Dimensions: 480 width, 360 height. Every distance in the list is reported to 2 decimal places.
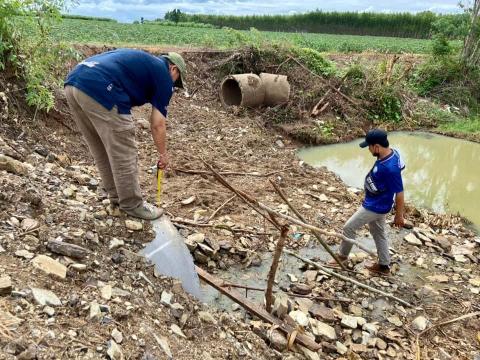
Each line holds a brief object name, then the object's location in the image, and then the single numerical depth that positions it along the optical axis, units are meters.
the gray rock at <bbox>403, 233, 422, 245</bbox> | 5.69
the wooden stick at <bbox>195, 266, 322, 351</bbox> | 3.43
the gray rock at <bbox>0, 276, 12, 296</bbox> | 2.46
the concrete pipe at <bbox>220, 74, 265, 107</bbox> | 10.35
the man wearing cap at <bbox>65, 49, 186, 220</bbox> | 3.31
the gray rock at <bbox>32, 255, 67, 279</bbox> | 2.81
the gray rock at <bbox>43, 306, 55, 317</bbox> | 2.47
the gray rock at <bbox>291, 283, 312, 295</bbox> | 4.43
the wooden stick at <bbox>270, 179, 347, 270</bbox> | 4.52
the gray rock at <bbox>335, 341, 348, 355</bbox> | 3.64
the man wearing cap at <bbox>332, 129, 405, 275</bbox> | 4.20
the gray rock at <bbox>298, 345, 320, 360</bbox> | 3.35
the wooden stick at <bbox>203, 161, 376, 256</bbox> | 3.16
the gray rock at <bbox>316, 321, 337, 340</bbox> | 3.78
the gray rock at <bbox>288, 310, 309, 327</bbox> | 3.79
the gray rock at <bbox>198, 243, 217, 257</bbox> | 4.61
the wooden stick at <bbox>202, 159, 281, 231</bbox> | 3.74
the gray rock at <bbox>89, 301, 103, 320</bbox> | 2.59
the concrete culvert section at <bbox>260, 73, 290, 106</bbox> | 10.71
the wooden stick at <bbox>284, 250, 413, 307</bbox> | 4.29
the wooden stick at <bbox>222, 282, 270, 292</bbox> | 3.91
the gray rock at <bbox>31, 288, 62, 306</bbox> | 2.53
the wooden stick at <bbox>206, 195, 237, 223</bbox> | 5.33
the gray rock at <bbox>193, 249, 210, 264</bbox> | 4.57
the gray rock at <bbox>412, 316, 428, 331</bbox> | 4.08
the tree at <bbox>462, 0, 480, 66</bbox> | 14.66
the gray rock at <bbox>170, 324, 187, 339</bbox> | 2.91
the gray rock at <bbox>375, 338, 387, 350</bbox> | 3.80
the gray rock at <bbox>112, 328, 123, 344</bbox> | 2.51
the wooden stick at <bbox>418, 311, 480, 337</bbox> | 4.01
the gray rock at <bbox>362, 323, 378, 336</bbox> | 3.96
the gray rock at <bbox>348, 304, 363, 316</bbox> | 4.23
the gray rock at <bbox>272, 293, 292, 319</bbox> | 3.70
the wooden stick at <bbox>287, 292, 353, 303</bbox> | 4.32
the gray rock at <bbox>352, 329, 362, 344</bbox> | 3.87
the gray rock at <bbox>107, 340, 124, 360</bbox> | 2.36
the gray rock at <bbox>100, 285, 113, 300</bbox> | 2.83
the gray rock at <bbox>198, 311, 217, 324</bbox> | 3.25
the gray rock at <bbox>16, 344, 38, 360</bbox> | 2.09
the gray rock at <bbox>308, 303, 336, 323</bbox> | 4.02
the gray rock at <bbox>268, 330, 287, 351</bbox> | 3.33
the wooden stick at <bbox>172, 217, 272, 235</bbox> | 5.00
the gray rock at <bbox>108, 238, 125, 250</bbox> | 3.49
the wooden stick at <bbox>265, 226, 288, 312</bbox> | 3.39
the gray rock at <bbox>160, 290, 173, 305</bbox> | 3.18
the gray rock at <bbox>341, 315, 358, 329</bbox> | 3.99
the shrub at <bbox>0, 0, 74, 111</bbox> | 5.17
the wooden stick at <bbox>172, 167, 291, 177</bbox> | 6.54
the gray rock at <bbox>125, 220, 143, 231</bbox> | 3.78
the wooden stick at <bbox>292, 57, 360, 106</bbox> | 12.01
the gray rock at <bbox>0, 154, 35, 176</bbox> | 3.88
